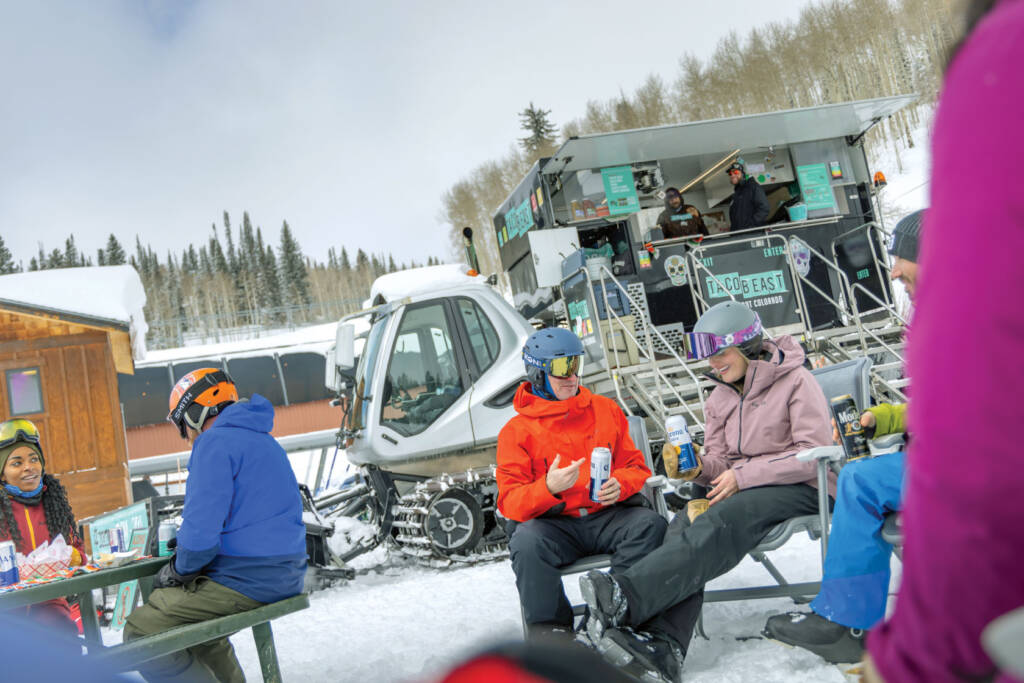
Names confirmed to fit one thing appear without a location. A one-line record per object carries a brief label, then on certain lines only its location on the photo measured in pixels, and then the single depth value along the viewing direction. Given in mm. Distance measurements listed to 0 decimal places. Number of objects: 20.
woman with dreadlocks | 4062
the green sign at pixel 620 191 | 8062
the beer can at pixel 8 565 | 3215
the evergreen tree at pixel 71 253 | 77125
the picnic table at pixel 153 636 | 2738
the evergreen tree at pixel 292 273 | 74312
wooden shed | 9430
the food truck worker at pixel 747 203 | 8094
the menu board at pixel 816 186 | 8422
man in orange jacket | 3090
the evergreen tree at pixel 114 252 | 79375
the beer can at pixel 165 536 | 3436
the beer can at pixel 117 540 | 4752
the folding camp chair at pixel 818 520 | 2936
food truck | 7551
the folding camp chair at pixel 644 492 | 3174
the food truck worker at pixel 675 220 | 8195
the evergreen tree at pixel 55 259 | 75000
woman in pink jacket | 2775
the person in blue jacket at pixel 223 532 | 3014
